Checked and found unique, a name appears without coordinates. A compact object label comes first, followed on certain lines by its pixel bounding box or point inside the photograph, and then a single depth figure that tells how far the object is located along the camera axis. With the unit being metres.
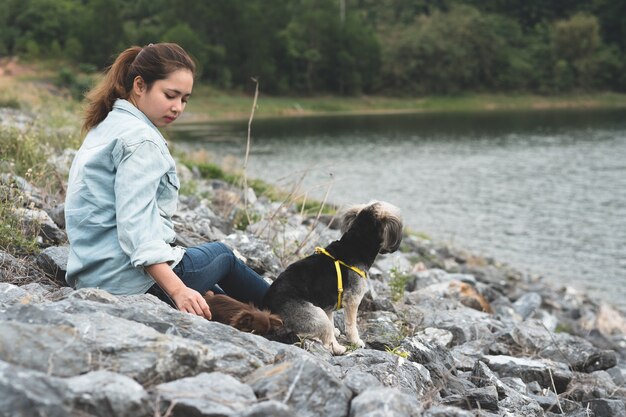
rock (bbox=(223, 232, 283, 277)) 7.29
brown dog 4.71
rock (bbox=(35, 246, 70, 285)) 5.71
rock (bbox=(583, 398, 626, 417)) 6.04
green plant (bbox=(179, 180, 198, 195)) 12.09
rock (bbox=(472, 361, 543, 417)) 5.28
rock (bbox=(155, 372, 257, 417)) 3.12
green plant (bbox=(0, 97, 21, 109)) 21.30
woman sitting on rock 4.52
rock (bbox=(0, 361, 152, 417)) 2.77
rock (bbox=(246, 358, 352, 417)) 3.40
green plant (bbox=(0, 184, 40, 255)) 6.09
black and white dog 5.17
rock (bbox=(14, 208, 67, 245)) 6.59
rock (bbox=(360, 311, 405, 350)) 5.79
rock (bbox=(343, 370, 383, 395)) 3.64
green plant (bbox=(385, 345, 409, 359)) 5.06
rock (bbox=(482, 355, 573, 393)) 6.52
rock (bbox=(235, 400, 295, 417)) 3.06
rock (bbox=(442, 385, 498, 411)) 4.74
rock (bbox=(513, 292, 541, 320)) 11.92
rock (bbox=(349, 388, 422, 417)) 3.27
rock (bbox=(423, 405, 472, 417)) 3.70
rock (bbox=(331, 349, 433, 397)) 4.45
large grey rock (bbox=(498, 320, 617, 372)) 7.59
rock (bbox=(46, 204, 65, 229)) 7.41
